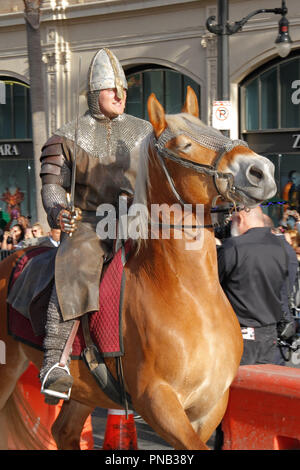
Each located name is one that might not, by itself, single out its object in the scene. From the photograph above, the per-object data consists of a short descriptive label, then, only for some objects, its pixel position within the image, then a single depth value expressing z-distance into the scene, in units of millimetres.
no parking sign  11797
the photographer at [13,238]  14406
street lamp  12219
